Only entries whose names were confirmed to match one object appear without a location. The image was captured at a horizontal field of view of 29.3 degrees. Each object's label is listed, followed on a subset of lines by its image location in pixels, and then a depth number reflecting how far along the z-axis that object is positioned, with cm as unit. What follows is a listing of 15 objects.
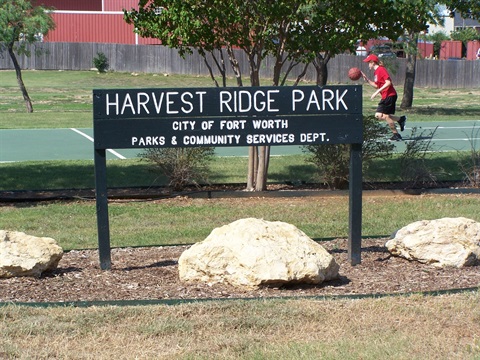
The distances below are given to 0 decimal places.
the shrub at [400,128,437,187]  1486
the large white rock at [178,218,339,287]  735
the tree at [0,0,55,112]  2968
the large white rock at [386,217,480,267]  825
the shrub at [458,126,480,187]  1470
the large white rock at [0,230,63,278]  770
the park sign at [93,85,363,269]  816
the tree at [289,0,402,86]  1318
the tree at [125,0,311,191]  1307
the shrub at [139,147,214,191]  1450
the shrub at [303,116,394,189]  1445
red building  6281
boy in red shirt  1611
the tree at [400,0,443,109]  1367
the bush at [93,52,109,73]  5488
